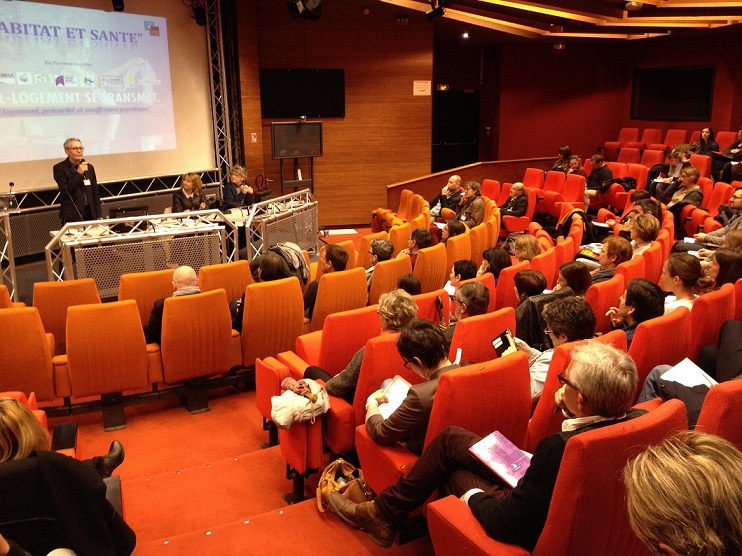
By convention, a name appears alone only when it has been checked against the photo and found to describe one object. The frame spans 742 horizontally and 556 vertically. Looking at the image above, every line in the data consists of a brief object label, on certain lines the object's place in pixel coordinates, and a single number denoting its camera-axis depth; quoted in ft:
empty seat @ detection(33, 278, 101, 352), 15.01
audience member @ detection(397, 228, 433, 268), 20.47
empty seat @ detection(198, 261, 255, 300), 16.05
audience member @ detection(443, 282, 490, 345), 11.69
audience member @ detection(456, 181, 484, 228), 27.30
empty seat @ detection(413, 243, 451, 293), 17.93
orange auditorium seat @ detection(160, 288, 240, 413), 13.32
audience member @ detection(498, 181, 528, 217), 28.96
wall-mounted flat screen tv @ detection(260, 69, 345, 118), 36.19
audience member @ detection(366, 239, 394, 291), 18.79
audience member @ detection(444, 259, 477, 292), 15.71
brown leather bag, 9.13
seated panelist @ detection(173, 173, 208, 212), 25.80
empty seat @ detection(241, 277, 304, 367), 14.20
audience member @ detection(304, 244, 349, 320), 15.98
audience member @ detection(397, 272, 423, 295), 14.14
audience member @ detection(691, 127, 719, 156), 35.68
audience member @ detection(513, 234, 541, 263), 17.19
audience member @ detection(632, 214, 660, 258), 17.66
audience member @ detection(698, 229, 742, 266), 14.28
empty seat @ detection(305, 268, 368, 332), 15.17
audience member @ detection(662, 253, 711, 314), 11.76
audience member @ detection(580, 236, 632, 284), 16.01
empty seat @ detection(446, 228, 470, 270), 20.11
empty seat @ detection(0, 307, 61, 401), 12.23
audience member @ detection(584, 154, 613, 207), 32.22
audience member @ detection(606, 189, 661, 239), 21.07
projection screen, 26.61
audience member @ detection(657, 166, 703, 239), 25.32
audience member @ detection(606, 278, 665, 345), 10.65
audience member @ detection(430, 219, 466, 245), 21.98
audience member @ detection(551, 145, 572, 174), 34.76
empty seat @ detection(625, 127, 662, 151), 45.16
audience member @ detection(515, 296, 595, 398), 9.63
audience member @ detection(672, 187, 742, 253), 20.34
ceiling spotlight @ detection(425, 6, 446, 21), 30.14
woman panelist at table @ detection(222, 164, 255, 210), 27.20
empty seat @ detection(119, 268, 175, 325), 15.47
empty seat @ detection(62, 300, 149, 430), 12.71
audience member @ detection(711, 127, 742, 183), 32.30
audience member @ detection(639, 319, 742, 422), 8.00
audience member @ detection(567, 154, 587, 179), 33.42
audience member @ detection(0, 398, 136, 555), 6.07
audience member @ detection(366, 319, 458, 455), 8.33
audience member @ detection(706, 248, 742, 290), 13.01
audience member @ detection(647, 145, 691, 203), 28.37
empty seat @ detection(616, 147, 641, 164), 42.01
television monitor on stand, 34.53
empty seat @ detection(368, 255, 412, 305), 16.48
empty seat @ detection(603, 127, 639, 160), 47.49
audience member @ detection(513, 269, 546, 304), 13.05
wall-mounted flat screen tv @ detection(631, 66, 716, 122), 44.80
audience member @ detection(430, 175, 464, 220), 30.55
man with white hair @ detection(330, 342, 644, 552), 6.16
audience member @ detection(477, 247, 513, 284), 16.26
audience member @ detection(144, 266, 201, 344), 13.89
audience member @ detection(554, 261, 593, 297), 13.10
